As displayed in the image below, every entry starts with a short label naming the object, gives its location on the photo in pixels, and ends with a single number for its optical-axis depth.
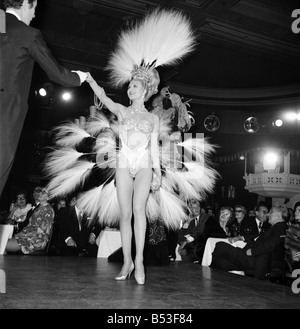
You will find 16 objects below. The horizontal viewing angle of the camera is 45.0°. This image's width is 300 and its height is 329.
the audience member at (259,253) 4.33
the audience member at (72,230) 5.78
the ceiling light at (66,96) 9.91
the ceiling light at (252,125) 12.89
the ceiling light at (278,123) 12.58
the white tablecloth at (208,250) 5.42
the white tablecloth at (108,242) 5.36
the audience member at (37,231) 4.96
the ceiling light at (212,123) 13.09
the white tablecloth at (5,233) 5.11
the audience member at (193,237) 6.07
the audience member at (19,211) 6.44
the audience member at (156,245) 4.35
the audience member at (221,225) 5.78
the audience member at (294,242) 4.26
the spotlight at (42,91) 9.01
